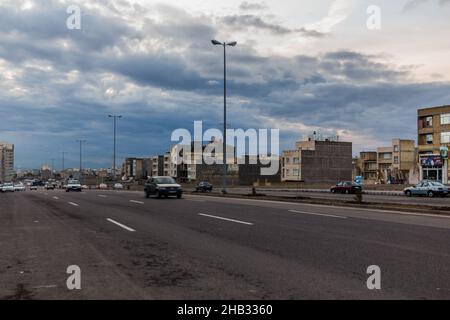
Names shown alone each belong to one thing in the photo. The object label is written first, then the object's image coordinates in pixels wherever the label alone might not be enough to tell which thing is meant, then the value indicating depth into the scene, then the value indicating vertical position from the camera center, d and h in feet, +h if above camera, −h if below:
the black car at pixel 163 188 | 102.83 -3.42
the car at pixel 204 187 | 188.96 -5.97
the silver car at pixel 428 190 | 136.77 -5.06
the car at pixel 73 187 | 175.52 -5.52
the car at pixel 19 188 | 230.44 -7.68
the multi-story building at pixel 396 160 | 338.95 +9.47
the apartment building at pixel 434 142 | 246.47 +16.22
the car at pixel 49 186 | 248.93 -7.63
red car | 168.99 -5.57
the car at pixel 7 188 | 194.57 -6.53
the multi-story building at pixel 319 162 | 402.52 +8.52
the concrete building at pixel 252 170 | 387.63 +1.63
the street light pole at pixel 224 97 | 113.91 +18.06
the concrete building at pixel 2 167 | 582.19 +6.02
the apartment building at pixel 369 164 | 441.89 +7.61
